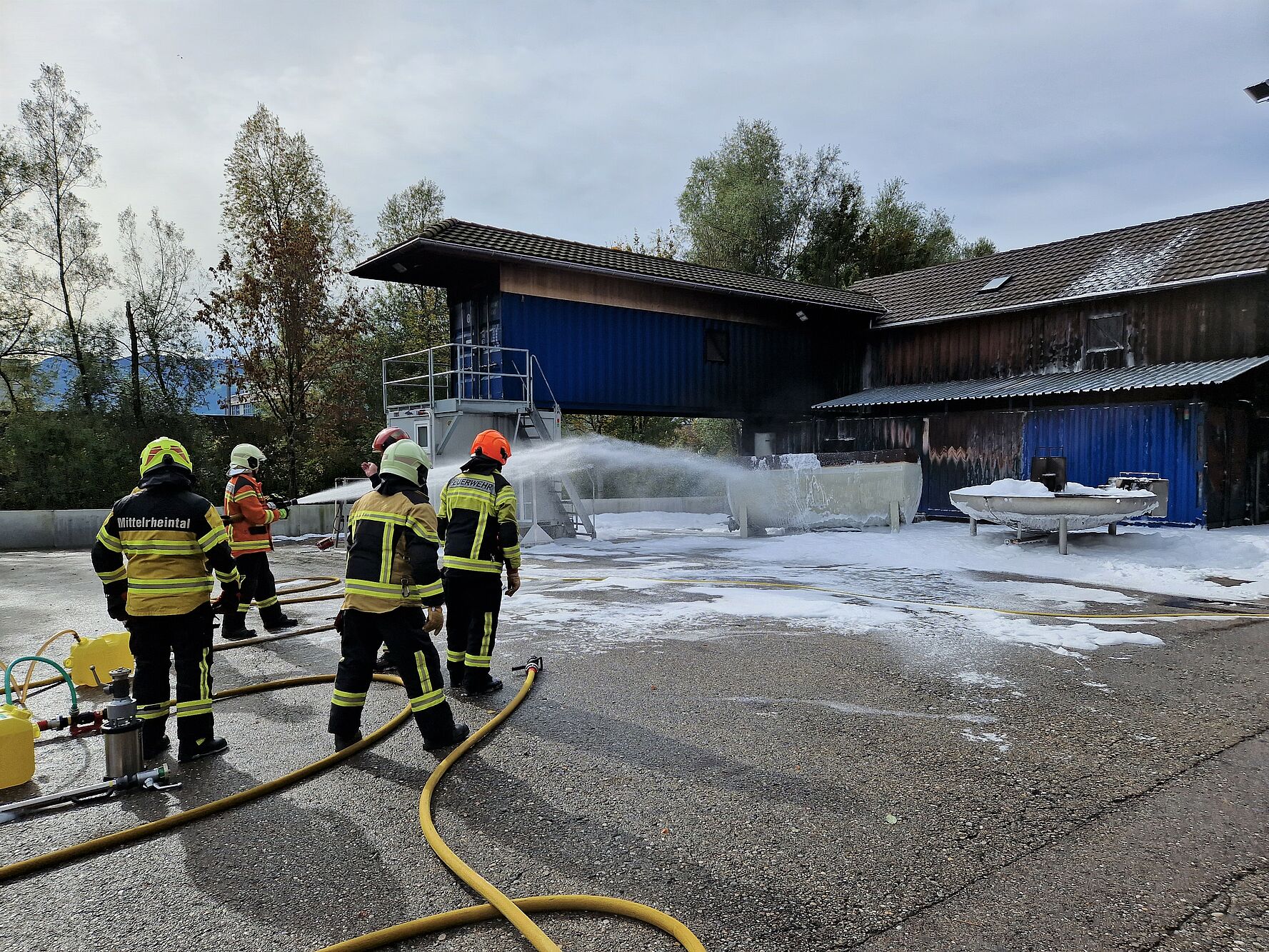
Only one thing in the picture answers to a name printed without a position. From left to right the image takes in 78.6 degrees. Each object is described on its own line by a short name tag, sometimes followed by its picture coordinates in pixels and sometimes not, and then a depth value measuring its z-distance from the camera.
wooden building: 16.36
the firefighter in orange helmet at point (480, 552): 5.75
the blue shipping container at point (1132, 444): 15.98
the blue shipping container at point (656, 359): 18.55
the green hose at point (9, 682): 4.48
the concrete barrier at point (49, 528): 18.30
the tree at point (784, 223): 37.31
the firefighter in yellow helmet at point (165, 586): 4.54
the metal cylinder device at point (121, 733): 4.09
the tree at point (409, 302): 30.48
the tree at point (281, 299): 23.33
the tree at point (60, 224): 22.94
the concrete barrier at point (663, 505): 25.06
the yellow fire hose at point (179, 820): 3.25
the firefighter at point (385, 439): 6.42
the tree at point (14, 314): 22.80
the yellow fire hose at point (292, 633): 5.91
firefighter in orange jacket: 7.82
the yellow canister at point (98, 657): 6.12
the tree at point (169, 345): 23.64
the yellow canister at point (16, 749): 4.12
